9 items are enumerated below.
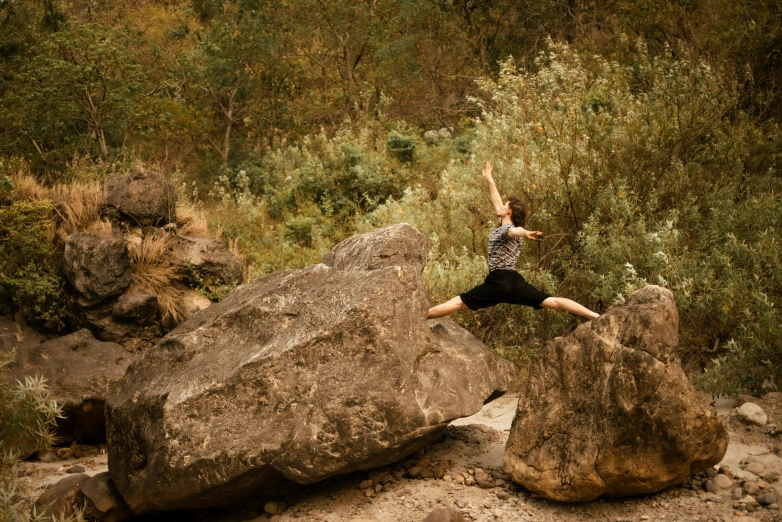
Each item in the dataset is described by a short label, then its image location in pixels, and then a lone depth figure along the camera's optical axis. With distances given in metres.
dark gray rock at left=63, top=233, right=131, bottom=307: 9.59
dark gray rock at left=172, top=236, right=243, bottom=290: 10.57
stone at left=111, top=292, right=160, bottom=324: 9.71
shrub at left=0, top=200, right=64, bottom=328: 9.80
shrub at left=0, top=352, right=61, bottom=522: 5.62
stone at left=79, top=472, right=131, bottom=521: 6.57
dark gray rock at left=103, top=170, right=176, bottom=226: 10.56
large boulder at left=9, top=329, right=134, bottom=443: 8.55
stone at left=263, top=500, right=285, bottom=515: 6.19
